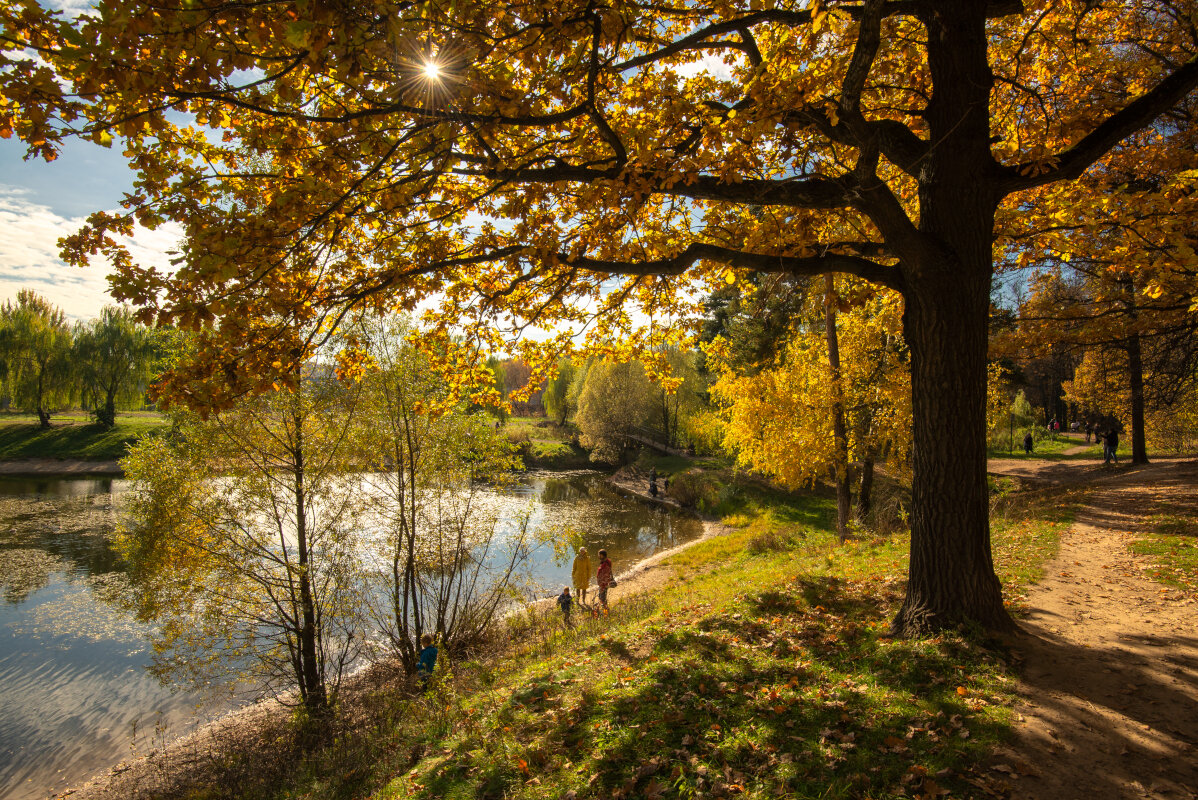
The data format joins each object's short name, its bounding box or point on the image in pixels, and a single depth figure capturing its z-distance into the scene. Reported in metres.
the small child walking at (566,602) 12.79
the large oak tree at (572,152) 3.49
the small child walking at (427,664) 9.67
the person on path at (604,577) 13.34
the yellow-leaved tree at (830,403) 14.07
